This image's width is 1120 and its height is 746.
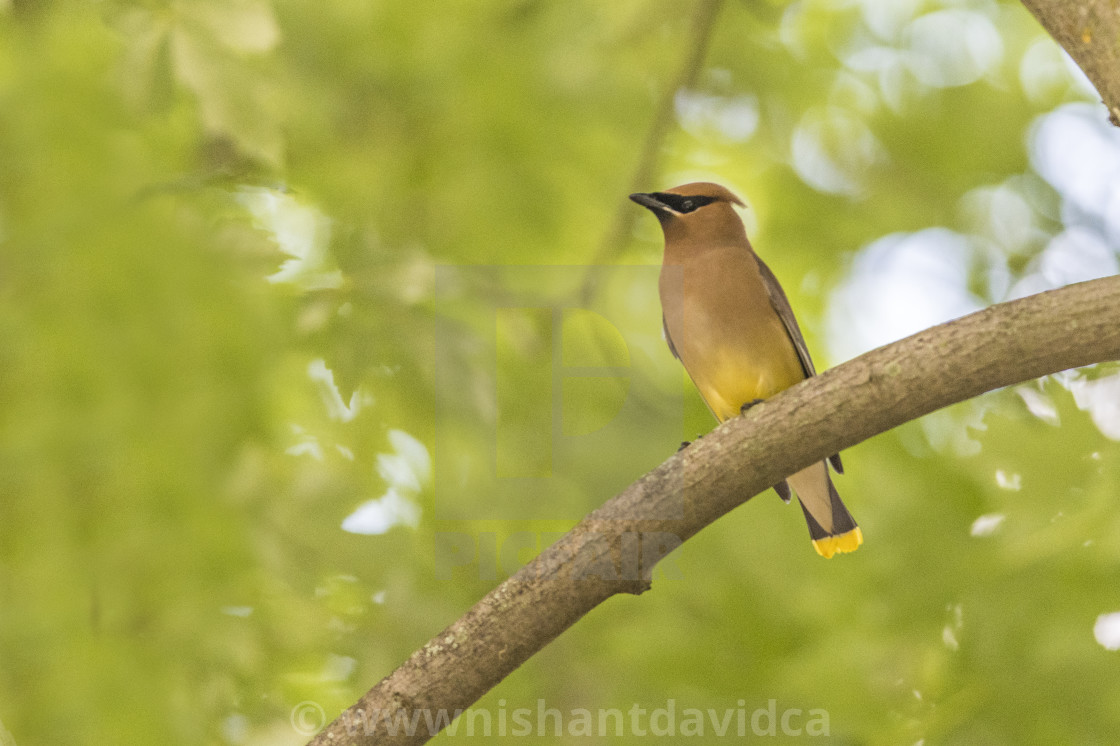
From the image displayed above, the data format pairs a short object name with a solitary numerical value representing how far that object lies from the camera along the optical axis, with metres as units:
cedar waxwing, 8.45
